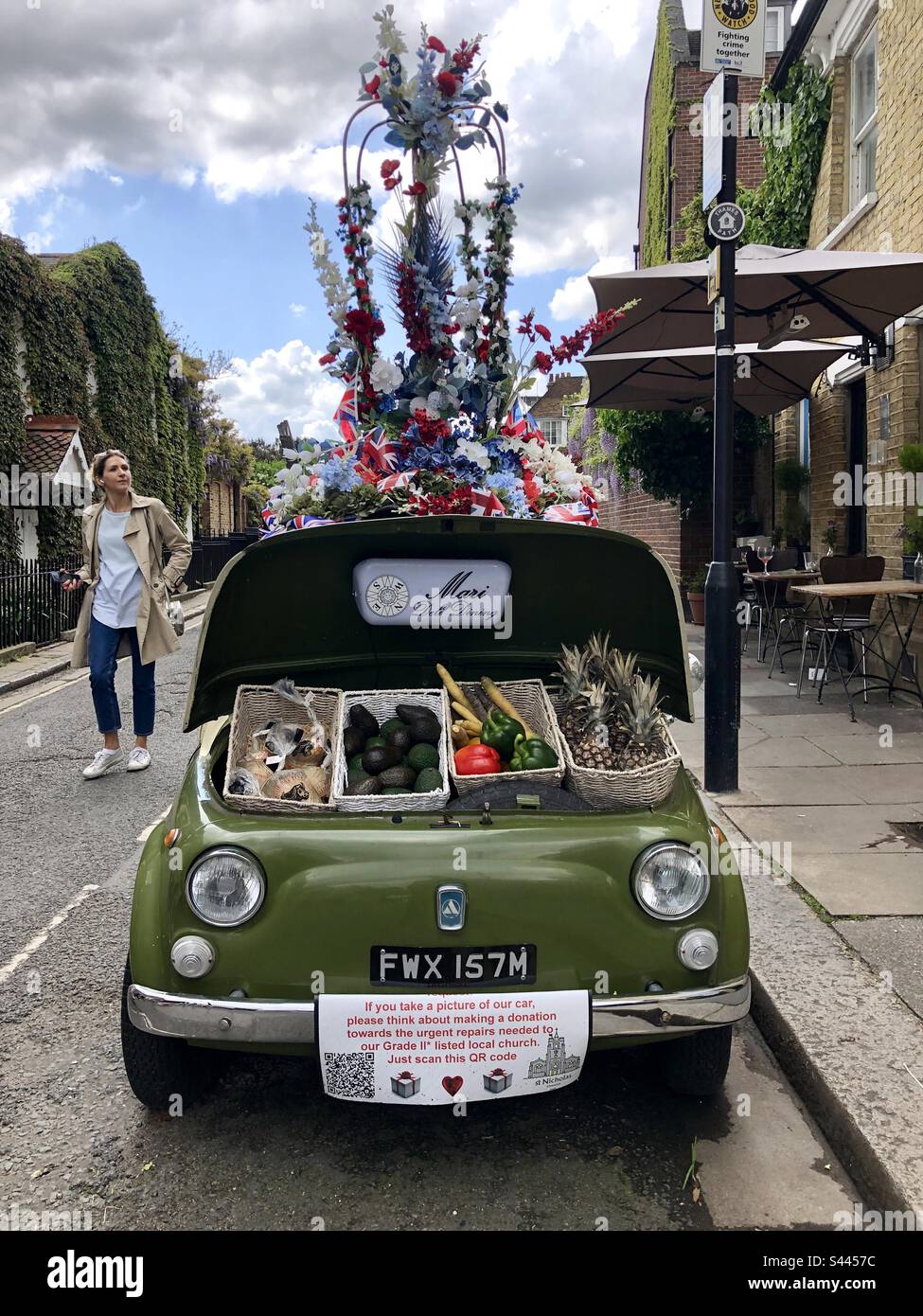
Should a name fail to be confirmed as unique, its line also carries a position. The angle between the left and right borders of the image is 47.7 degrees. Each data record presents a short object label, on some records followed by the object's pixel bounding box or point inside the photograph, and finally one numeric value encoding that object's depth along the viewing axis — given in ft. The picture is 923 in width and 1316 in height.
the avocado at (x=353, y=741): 10.77
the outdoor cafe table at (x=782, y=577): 34.12
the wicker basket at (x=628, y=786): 9.43
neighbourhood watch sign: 18.78
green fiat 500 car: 8.15
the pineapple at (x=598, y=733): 10.28
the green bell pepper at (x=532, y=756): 9.96
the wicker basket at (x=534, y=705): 10.80
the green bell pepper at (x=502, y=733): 10.54
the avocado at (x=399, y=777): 10.11
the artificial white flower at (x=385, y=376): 12.07
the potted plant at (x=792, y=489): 43.45
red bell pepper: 10.12
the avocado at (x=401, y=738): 10.75
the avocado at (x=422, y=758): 10.40
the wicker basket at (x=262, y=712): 10.84
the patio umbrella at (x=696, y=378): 32.53
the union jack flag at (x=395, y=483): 11.28
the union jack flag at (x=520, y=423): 12.35
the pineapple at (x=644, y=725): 10.37
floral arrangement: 11.77
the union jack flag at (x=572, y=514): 11.74
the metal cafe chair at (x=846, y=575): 29.27
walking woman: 22.26
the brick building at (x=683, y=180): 52.29
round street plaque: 19.25
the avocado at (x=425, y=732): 10.94
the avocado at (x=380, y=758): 10.34
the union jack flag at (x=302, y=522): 11.04
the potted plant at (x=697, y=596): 48.80
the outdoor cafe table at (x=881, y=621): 25.46
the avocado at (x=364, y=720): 11.09
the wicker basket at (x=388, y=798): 9.22
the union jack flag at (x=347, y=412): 12.37
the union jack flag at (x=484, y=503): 11.19
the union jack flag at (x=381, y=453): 11.70
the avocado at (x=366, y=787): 9.99
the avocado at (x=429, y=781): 9.89
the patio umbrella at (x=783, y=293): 24.63
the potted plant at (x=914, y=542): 28.78
